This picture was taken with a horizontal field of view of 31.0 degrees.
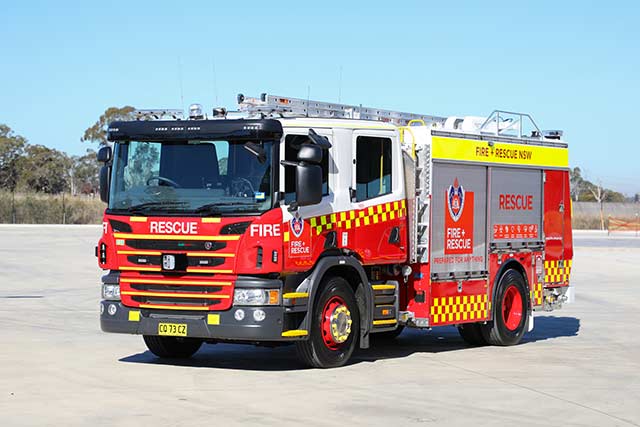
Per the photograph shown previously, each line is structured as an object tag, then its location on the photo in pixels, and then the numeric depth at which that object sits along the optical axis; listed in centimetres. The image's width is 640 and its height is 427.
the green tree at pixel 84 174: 9892
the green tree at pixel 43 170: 9206
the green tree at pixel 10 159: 9081
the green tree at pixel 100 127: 7573
